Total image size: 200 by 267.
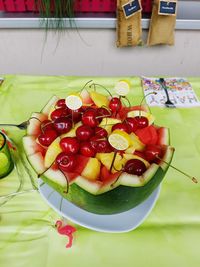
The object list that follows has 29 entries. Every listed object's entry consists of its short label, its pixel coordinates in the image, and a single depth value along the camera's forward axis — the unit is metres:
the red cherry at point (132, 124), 0.57
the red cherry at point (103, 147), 0.52
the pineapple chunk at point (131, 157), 0.51
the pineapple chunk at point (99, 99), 0.65
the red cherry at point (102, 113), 0.59
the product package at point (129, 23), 1.21
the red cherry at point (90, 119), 0.57
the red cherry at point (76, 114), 0.61
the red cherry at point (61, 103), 0.63
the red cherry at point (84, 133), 0.54
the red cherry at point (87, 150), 0.52
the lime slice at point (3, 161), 0.60
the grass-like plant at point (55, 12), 1.23
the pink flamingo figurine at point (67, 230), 0.52
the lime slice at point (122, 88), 0.62
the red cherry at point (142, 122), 0.58
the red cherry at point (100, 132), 0.55
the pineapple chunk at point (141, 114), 0.61
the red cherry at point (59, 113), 0.60
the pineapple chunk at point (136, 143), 0.54
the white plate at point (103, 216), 0.52
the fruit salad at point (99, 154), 0.48
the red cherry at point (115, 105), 0.62
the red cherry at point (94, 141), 0.52
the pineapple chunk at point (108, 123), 0.58
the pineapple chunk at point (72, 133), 0.56
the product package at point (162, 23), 1.22
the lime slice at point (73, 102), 0.56
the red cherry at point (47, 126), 0.57
